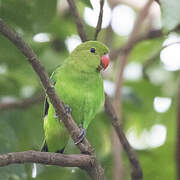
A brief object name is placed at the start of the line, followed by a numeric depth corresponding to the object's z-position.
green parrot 5.29
